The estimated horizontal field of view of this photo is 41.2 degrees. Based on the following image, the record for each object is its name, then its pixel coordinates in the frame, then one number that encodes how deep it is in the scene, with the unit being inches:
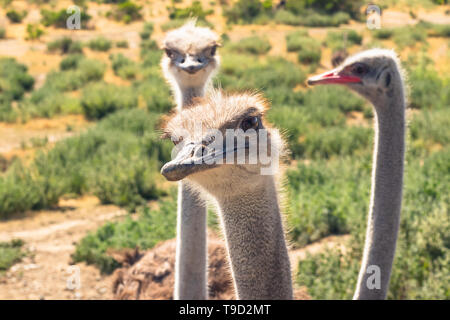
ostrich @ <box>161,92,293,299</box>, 66.4
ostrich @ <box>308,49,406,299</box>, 99.3
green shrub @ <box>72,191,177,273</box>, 195.0
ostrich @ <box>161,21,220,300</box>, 111.4
